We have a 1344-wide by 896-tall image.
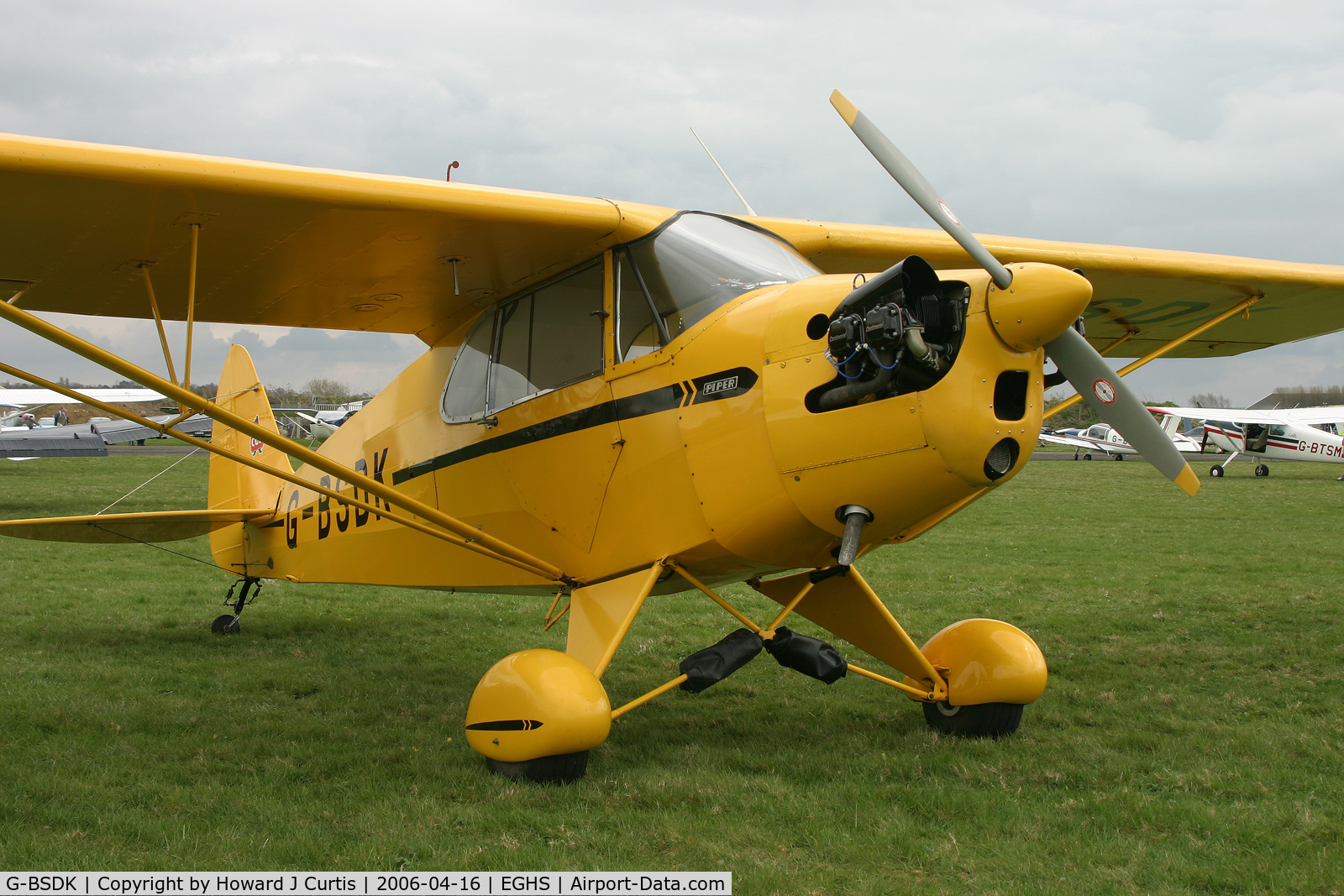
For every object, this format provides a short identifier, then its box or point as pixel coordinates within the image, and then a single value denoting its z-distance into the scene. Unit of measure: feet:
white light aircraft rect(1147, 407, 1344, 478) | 107.86
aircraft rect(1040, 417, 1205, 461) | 144.15
